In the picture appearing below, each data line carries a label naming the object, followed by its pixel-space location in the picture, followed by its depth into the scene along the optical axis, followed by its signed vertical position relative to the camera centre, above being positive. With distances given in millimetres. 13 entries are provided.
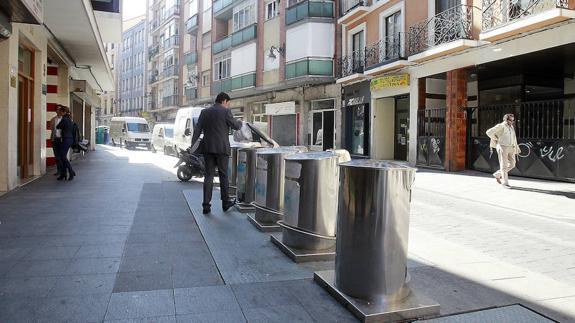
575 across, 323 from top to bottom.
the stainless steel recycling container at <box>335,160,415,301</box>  3453 -595
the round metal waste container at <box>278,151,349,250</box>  4785 -526
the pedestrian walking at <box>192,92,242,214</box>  7098 +100
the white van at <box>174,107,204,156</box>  20875 +936
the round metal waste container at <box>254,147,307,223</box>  6199 -537
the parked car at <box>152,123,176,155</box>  27034 +405
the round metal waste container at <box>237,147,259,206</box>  7590 -500
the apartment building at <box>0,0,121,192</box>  9094 +2039
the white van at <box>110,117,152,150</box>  36594 +943
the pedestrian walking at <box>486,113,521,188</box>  11750 +129
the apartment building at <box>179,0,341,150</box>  26219 +5399
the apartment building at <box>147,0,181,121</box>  50844 +10166
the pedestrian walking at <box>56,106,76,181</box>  11773 +105
